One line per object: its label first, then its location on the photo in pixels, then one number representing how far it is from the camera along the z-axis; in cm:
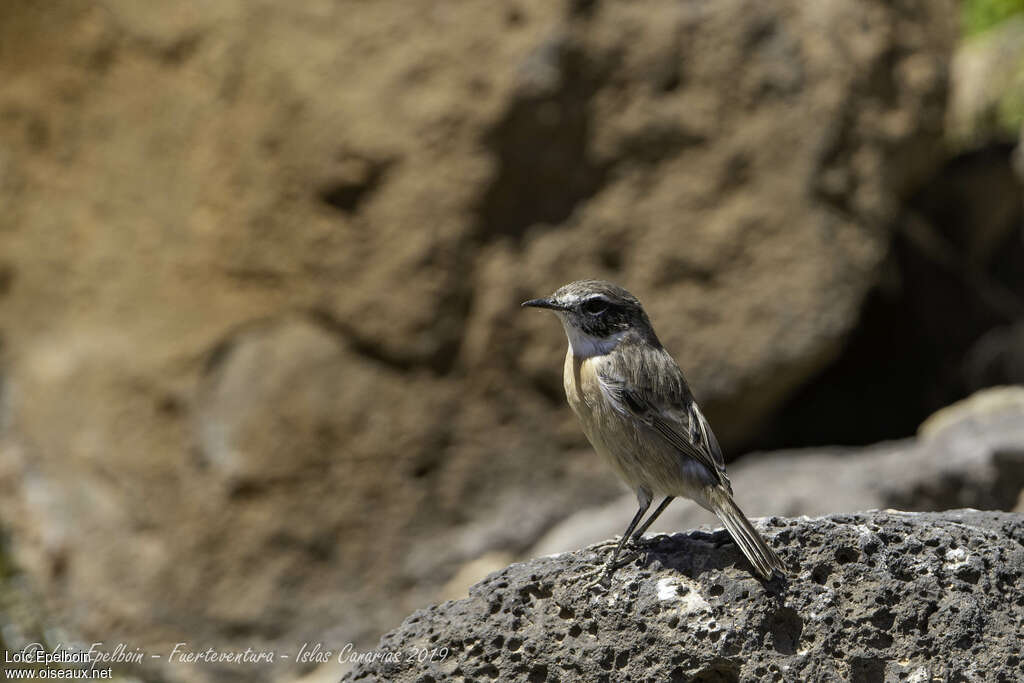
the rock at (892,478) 1462
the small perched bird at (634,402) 987
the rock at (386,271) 1720
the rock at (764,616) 827
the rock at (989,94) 2122
